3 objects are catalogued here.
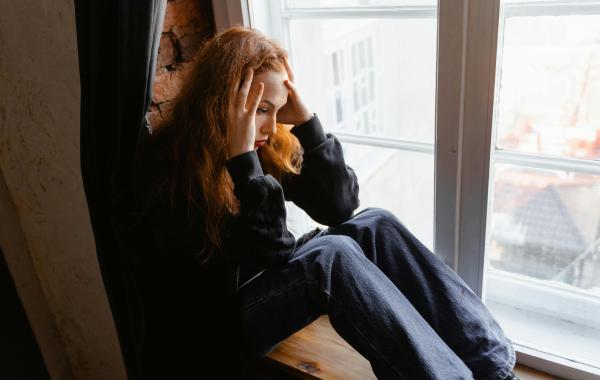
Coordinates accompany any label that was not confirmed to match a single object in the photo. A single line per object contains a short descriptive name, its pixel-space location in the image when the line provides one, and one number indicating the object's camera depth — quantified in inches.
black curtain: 41.2
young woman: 44.7
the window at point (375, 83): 54.5
